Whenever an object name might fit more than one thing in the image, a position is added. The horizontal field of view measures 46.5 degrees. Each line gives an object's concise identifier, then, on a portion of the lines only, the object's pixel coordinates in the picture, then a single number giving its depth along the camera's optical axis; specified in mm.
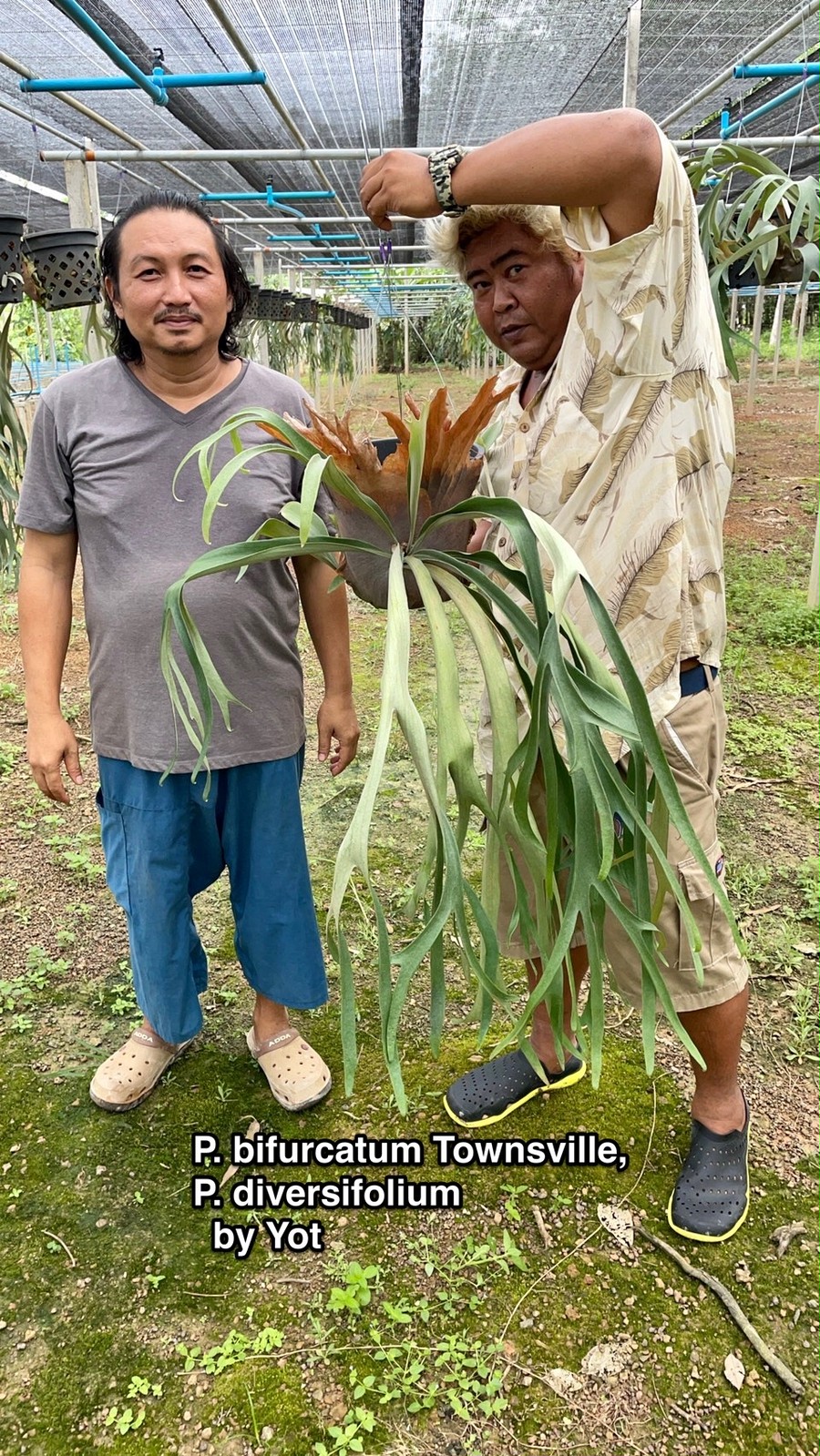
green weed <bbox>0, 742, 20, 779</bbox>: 2691
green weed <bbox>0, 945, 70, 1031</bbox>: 1770
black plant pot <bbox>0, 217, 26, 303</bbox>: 2254
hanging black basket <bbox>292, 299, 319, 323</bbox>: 5963
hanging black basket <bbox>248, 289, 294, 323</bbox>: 5281
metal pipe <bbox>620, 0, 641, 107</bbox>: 2699
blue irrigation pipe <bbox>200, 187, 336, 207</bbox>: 4836
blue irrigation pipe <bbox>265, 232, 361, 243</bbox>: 6241
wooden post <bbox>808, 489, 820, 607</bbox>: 3678
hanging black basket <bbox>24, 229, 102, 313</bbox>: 2582
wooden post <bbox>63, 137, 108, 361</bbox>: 3240
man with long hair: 1223
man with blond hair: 865
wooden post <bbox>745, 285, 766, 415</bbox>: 6582
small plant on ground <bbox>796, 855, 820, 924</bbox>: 1962
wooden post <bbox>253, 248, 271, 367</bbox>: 6910
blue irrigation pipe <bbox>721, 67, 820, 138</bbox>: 3630
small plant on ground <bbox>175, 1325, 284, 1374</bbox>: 1149
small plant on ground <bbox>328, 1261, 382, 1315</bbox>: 1205
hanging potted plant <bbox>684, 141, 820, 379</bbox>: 2295
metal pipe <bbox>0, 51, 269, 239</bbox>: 2877
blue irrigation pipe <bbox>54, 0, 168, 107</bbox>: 2604
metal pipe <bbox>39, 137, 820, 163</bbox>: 2832
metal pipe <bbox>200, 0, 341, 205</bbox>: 2681
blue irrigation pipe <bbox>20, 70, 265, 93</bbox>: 2982
